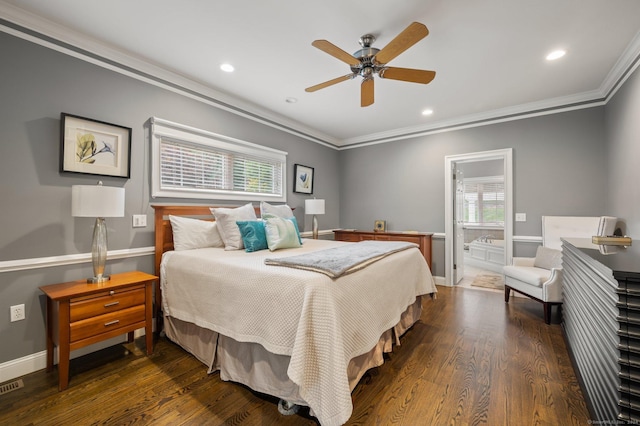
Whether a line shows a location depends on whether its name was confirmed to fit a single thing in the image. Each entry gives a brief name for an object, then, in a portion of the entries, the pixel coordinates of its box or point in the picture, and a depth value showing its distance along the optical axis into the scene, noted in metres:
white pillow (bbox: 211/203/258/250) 2.71
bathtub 5.62
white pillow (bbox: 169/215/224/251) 2.65
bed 1.36
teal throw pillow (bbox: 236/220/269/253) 2.60
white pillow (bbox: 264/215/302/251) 2.63
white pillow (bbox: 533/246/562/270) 3.11
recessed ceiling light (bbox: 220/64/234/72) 2.72
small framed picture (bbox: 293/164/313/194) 4.49
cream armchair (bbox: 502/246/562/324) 2.82
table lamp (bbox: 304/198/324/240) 4.35
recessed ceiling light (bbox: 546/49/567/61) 2.48
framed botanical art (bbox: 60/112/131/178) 2.17
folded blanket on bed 1.64
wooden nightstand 1.81
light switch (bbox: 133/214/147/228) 2.57
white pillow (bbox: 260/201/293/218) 3.42
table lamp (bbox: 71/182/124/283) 1.92
